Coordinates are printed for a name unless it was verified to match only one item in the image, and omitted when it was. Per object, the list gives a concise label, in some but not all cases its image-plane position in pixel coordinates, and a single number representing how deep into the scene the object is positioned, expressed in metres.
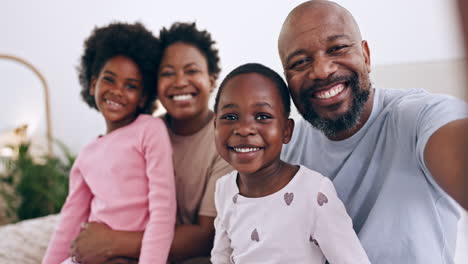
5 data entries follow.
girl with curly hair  1.39
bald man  0.97
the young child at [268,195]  0.94
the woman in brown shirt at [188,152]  1.40
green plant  3.45
